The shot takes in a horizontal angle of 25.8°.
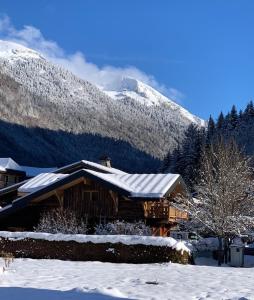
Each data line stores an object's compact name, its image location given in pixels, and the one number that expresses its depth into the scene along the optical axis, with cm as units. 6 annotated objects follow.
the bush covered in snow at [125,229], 2924
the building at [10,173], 5641
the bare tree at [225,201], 2825
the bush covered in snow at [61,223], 2953
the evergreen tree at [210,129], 10485
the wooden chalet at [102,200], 3456
